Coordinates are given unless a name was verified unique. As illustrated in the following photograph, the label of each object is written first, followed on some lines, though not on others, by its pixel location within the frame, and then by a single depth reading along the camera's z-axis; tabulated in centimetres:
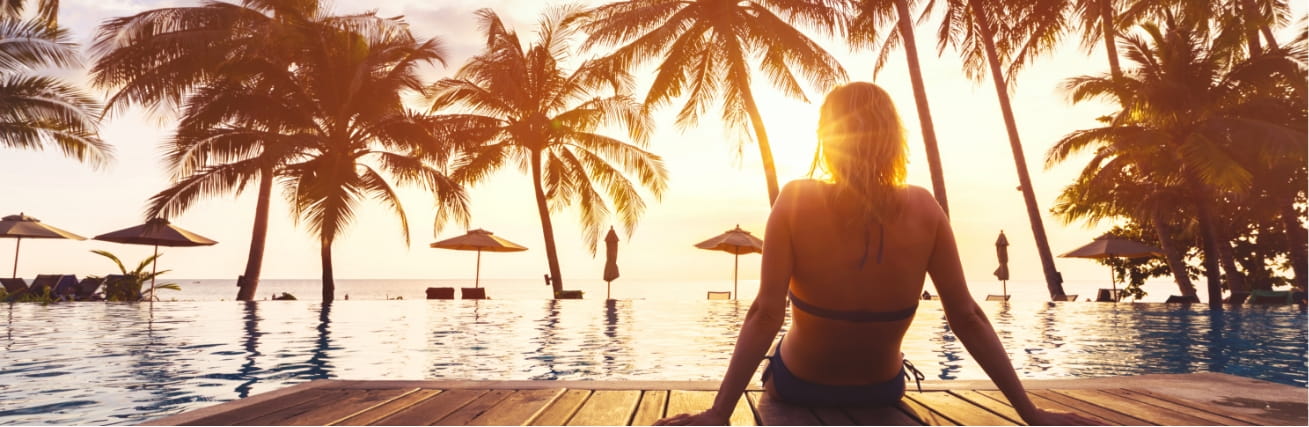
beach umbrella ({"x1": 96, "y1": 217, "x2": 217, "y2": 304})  1942
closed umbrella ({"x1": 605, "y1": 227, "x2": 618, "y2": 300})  2261
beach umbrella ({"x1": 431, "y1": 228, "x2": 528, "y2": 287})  2480
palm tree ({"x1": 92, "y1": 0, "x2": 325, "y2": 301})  1697
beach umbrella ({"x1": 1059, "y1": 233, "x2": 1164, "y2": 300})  2250
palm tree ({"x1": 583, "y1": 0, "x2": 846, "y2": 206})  1789
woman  244
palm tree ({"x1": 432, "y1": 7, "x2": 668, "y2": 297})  2188
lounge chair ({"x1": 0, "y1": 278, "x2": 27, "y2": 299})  1881
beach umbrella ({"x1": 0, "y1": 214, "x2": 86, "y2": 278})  2039
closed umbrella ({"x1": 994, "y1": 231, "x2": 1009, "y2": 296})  2278
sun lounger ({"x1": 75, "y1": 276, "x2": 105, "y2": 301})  1900
